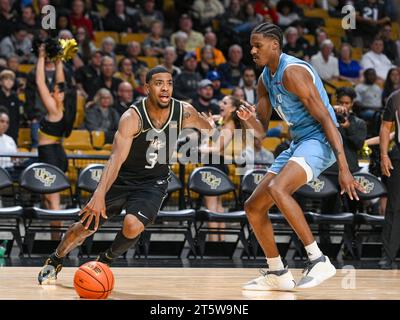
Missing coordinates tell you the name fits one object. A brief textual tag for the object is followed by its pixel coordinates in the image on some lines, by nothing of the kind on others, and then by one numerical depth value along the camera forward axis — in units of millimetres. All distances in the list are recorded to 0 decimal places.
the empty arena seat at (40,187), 11117
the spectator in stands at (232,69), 15703
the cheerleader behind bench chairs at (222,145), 11680
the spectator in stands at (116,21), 16672
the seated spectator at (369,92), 15656
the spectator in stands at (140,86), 14438
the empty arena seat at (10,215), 10958
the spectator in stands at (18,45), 14898
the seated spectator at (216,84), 14781
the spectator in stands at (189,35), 16422
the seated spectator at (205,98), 13789
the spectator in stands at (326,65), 16344
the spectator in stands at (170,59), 15031
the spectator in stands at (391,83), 14844
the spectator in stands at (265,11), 17734
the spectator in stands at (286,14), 18031
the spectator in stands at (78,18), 15734
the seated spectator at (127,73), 14828
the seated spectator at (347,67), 16594
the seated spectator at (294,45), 16625
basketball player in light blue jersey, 7406
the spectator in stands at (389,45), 17219
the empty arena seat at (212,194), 11562
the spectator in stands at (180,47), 15852
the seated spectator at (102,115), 13367
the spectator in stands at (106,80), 14094
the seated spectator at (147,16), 16984
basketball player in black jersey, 7801
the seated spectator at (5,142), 11951
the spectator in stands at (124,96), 13688
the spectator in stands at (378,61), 16780
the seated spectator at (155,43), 16047
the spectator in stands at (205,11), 17422
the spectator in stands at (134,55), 15297
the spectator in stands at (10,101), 12906
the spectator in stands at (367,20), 18031
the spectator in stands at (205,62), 15440
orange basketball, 7125
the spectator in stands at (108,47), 15000
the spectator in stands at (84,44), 15203
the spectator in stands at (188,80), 14508
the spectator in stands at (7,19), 15086
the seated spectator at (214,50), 15969
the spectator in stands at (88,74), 14316
